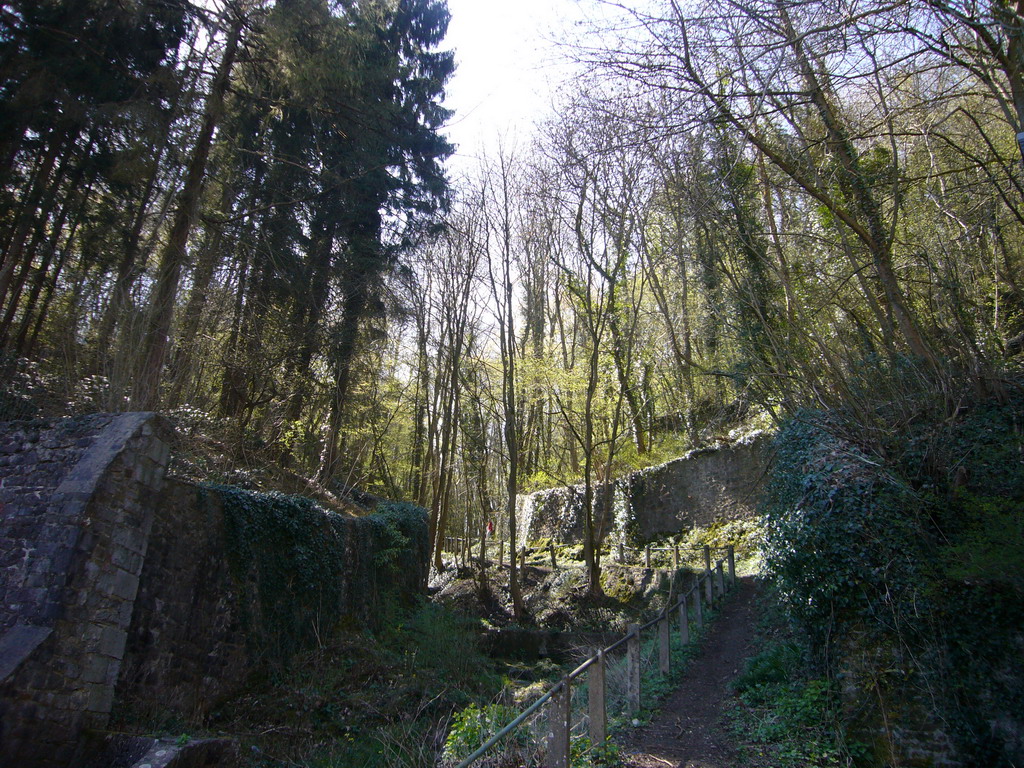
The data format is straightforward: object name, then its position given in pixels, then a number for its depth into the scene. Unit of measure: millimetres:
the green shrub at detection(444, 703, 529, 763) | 4888
